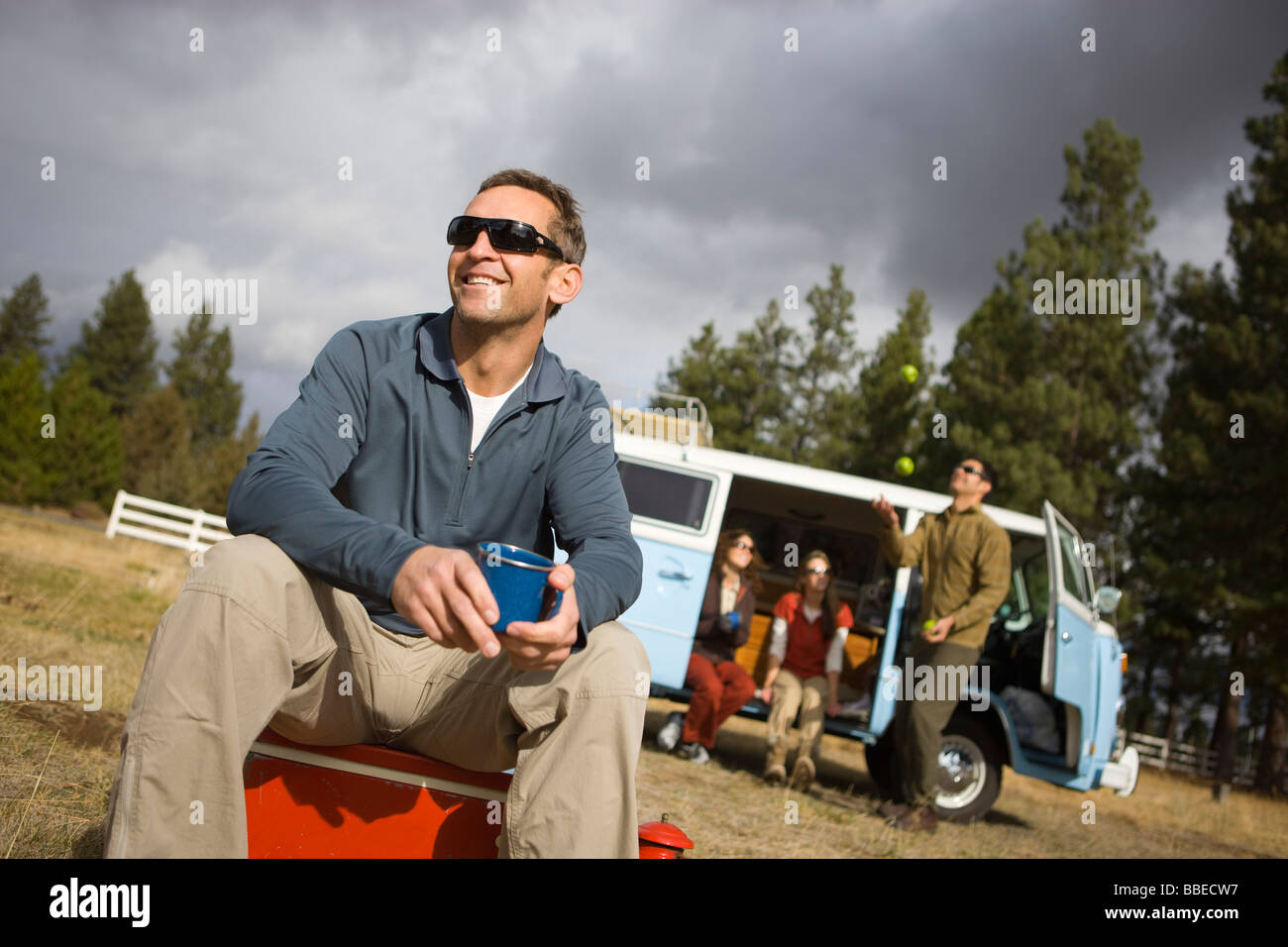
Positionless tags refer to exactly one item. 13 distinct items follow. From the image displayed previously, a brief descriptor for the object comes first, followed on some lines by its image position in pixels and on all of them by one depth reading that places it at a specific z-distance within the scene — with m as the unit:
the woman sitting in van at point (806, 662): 6.18
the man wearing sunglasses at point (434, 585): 1.42
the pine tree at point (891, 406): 24.33
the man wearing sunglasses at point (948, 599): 5.35
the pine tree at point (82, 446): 37.12
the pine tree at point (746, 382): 28.05
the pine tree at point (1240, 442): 15.53
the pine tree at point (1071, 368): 18.64
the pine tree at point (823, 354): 28.09
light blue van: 6.00
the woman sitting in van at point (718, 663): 6.44
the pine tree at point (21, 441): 33.78
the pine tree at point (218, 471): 40.84
